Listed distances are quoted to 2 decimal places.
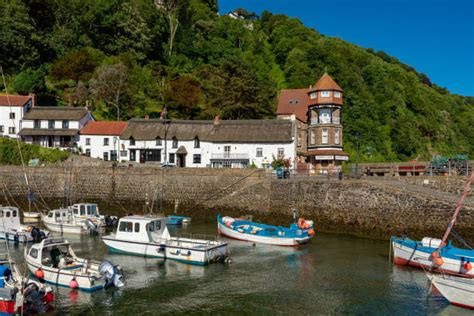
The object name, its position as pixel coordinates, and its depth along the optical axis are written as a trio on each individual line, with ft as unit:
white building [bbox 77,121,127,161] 178.01
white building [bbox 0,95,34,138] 184.75
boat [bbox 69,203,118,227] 112.06
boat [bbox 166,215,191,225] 119.65
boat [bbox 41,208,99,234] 107.04
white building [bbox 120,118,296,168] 161.79
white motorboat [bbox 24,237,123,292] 62.90
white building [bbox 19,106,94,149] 182.50
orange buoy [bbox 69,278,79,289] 62.64
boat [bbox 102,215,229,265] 79.15
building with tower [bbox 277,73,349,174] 166.30
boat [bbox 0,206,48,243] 93.97
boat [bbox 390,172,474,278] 68.49
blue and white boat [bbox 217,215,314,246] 94.48
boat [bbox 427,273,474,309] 58.03
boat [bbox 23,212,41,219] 121.49
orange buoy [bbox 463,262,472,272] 67.62
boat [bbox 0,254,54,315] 51.37
